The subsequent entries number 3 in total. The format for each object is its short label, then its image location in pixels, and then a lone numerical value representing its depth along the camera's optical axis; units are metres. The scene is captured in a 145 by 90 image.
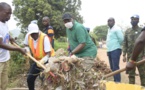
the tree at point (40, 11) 14.31
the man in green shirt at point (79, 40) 2.37
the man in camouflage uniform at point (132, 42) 2.96
